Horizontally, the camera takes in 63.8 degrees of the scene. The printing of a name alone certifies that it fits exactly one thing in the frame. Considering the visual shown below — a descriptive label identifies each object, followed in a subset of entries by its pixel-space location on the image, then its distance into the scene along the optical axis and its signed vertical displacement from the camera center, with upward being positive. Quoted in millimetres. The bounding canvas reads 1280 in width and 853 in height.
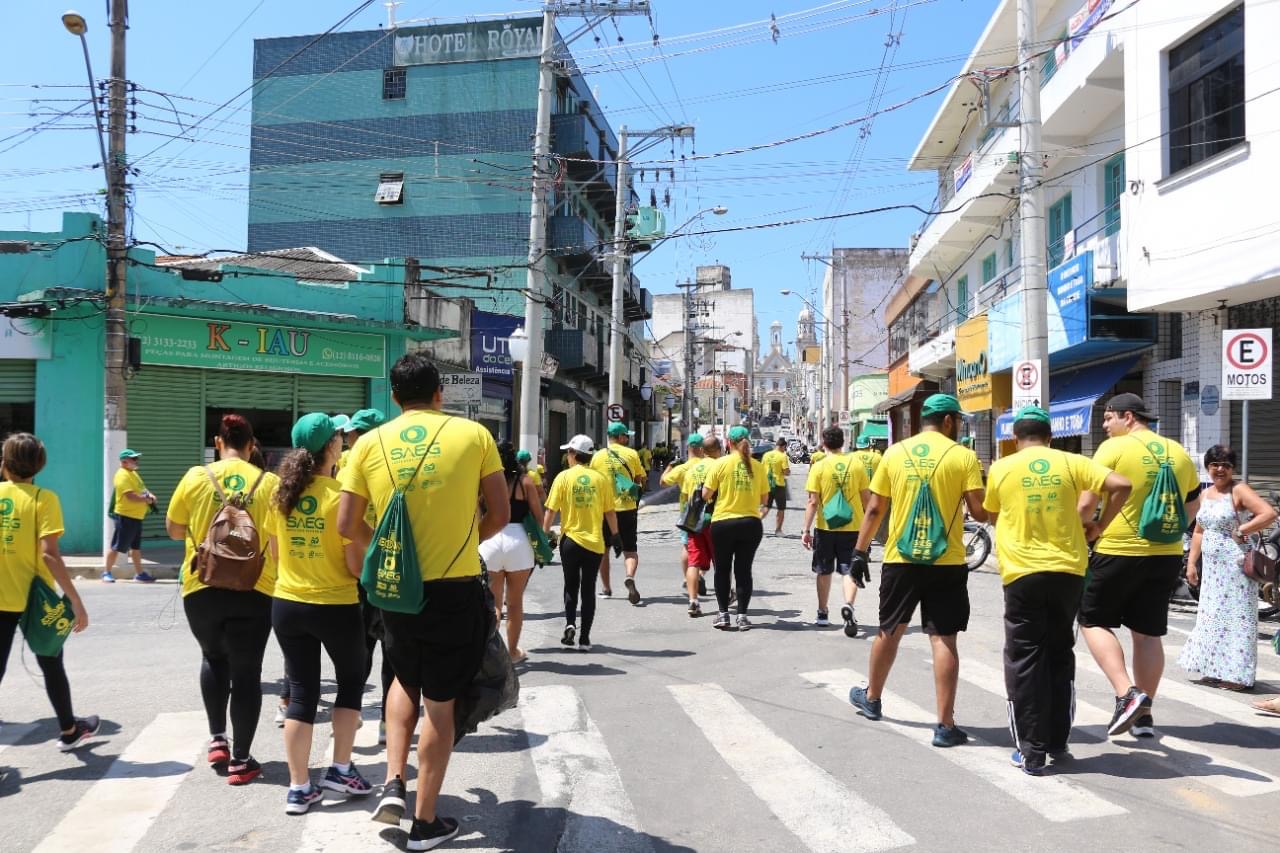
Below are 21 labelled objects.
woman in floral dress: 7125 -1027
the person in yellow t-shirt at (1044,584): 5262 -708
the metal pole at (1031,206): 15430 +3706
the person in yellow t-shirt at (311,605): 4652 -740
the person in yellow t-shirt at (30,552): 5426 -589
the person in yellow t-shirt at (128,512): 13709 -962
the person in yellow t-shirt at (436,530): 4098 -353
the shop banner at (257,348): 18438 +1833
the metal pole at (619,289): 28359 +4362
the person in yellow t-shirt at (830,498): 9906 -577
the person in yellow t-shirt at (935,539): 5707 -518
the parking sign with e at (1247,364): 10852 +891
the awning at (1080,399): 18125 +907
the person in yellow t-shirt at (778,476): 18281 -563
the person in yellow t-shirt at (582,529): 8562 -709
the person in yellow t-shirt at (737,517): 9414 -665
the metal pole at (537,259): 19656 +3698
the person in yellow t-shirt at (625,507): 11102 -722
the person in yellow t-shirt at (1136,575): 6004 -757
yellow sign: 25594 +2074
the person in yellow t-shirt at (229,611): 5039 -824
